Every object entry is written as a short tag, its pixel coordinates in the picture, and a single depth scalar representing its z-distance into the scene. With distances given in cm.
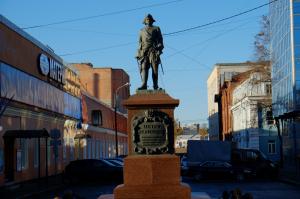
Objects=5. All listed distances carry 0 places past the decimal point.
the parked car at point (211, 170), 3791
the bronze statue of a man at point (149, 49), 1532
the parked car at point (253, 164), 3941
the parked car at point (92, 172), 3594
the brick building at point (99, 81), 9575
